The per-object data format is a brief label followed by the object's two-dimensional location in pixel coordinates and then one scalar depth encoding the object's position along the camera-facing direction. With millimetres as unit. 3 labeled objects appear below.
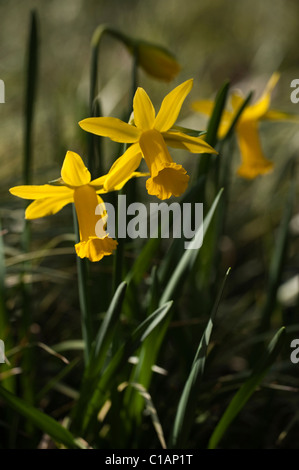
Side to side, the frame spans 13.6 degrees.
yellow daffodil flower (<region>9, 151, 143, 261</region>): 503
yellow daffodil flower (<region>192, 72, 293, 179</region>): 590
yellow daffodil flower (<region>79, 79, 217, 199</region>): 495
